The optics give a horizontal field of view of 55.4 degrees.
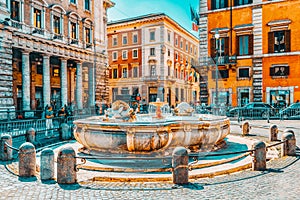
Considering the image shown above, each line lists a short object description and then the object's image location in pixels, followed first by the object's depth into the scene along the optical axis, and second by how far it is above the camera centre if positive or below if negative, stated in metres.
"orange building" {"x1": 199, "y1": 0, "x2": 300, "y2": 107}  27.69 +4.69
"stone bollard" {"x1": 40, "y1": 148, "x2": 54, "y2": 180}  6.62 -1.61
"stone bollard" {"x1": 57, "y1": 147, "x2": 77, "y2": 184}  6.37 -1.59
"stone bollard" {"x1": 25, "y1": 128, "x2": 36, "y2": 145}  11.58 -1.55
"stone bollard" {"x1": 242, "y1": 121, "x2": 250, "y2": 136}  14.23 -1.63
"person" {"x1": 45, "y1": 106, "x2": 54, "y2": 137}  14.37 -1.57
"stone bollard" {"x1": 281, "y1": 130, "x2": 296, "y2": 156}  8.83 -1.58
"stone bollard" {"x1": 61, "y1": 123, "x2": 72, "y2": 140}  12.82 -1.58
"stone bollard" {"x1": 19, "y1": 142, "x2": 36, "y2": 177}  6.95 -1.56
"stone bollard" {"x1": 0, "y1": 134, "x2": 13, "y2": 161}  8.80 -1.69
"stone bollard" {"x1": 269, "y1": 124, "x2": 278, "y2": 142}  12.02 -1.59
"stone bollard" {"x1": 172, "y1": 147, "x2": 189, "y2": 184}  6.28 -1.59
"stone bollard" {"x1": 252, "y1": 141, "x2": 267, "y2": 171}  7.28 -1.58
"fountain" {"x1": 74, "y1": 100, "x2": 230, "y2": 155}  7.91 -1.12
